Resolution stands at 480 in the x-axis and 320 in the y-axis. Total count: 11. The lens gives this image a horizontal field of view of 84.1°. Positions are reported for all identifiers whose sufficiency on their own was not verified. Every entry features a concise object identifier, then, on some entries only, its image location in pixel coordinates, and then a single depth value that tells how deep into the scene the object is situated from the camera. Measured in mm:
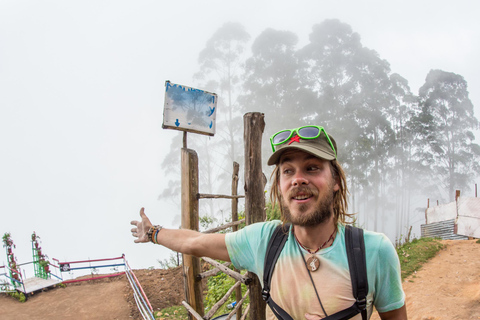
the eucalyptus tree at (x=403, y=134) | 28406
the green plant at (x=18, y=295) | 9539
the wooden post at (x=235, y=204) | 4590
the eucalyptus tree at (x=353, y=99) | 25688
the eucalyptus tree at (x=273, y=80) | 27578
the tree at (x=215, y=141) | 32094
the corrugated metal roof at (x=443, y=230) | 12517
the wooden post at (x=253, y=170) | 2916
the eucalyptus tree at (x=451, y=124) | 27391
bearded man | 1404
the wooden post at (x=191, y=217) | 3387
